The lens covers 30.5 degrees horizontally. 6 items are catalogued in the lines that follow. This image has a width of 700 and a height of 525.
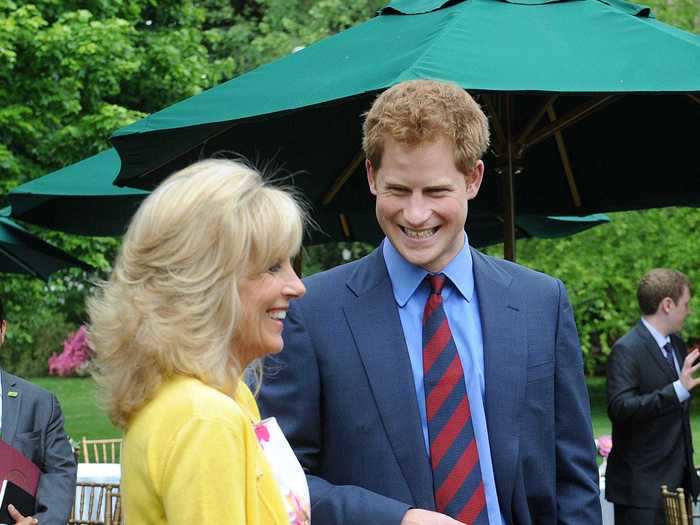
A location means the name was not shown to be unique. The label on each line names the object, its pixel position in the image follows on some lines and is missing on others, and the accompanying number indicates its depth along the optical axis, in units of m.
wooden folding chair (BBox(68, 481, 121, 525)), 7.13
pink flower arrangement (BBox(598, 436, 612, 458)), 8.46
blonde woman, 2.21
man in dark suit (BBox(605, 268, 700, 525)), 7.73
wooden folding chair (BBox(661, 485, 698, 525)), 5.55
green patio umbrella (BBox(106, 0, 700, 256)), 4.62
